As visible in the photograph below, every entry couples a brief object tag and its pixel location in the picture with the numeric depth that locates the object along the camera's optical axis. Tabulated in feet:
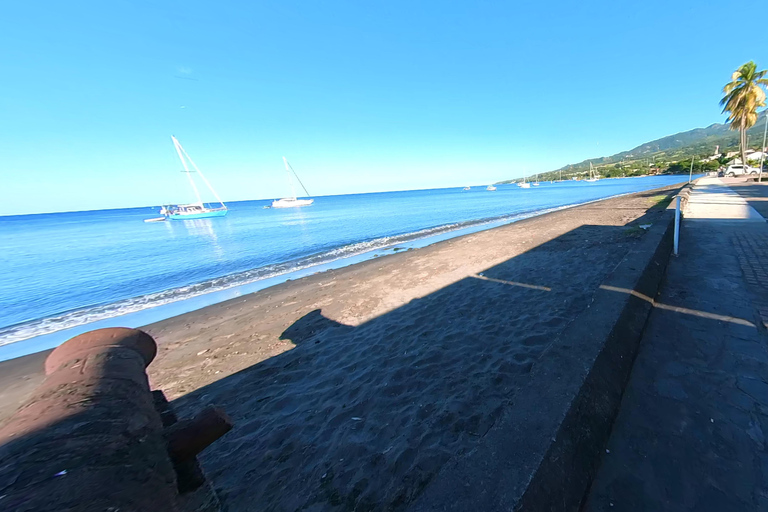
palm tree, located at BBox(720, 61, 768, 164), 101.09
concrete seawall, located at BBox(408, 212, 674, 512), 4.15
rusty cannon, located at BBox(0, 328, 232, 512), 2.77
